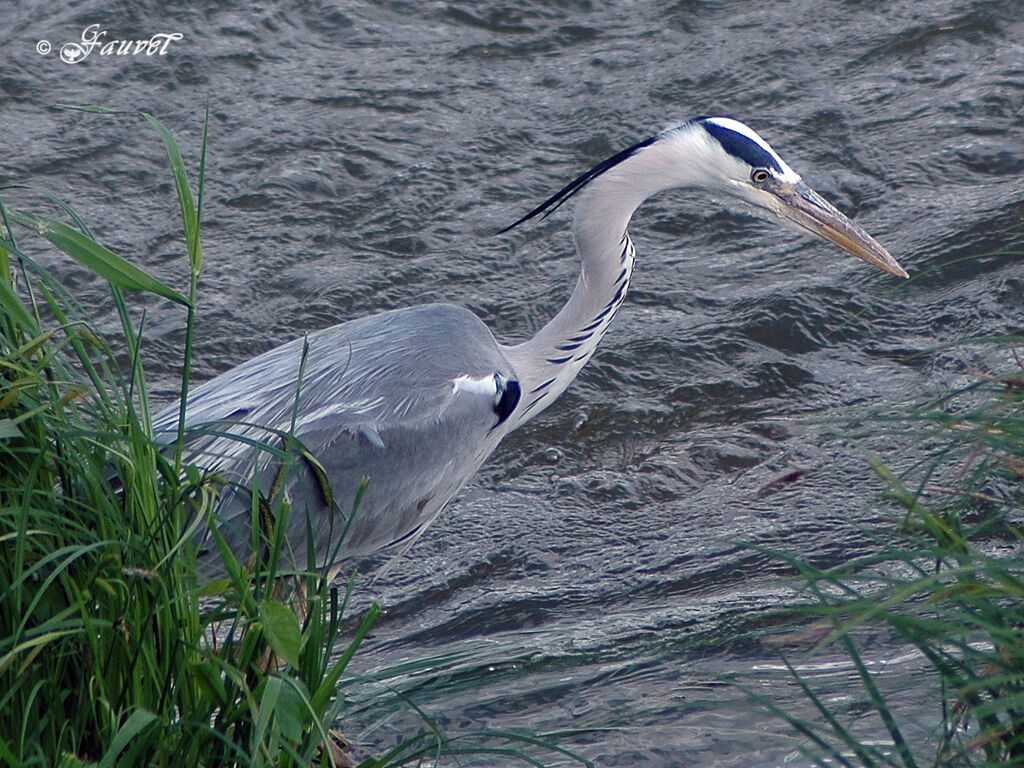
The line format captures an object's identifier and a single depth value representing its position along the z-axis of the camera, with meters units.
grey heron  15.06
